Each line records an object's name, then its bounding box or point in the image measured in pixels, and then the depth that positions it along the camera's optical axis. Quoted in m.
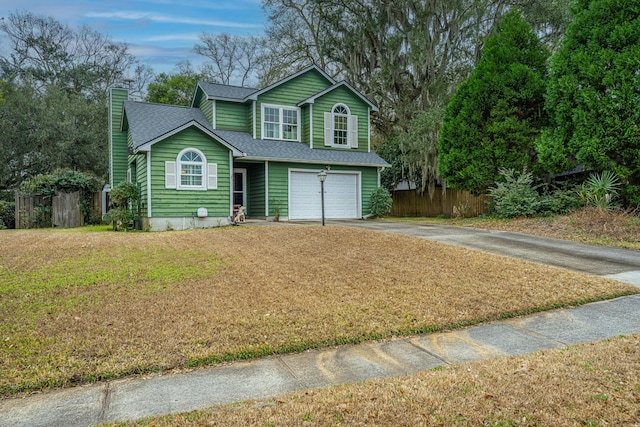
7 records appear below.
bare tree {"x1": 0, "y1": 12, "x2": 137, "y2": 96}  26.38
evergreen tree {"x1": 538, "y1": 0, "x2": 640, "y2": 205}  10.83
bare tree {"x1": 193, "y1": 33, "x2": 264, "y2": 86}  30.61
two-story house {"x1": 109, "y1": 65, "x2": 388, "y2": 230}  13.30
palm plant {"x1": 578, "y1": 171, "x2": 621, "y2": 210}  11.25
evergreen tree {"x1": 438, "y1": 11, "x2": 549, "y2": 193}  13.73
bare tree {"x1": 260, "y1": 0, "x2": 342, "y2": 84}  23.62
